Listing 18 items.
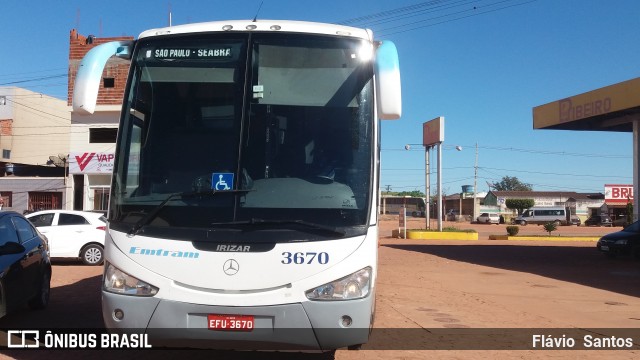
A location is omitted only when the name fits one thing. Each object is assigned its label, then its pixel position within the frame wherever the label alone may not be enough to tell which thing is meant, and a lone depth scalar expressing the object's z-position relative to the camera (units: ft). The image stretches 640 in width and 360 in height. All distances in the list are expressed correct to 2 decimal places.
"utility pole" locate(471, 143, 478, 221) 250.78
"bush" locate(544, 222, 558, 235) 116.16
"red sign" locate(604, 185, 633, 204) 203.21
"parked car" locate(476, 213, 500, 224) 220.84
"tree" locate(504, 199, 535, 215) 233.76
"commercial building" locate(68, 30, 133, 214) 102.68
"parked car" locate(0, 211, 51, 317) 22.31
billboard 112.68
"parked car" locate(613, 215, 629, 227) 182.82
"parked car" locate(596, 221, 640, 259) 64.08
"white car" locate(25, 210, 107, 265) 50.21
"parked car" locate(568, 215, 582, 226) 208.24
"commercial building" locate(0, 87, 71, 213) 133.59
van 199.82
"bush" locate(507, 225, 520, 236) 114.83
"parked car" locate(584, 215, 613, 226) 196.86
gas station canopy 60.03
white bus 14.61
